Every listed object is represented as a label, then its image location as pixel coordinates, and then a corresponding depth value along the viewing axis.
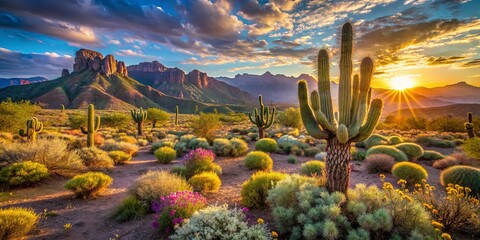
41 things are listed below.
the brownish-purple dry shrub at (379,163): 11.28
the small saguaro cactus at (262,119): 21.73
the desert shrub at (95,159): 12.00
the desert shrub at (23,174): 8.51
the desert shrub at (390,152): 13.16
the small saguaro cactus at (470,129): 21.05
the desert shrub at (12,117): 22.25
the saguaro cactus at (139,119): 29.20
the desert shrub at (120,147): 16.08
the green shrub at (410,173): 9.24
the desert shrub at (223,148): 15.98
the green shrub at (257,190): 6.60
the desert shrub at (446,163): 12.55
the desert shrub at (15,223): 5.06
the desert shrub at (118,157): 13.54
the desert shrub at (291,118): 35.00
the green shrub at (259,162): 11.98
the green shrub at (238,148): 15.91
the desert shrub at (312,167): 10.27
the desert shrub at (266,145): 17.02
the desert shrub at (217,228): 4.07
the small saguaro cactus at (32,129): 16.17
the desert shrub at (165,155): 14.09
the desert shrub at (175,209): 5.20
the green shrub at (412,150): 14.65
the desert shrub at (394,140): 19.84
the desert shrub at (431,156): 14.76
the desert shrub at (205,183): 8.21
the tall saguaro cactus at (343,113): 5.60
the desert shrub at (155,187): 6.93
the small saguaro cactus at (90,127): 15.83
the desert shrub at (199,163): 10.38
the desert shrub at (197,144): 18.10
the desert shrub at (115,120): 34.81
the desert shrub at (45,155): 10.03
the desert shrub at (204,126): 24.12
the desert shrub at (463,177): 7.94
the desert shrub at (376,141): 19.08
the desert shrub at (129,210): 6.26
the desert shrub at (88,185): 7.87
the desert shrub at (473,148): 10.87
